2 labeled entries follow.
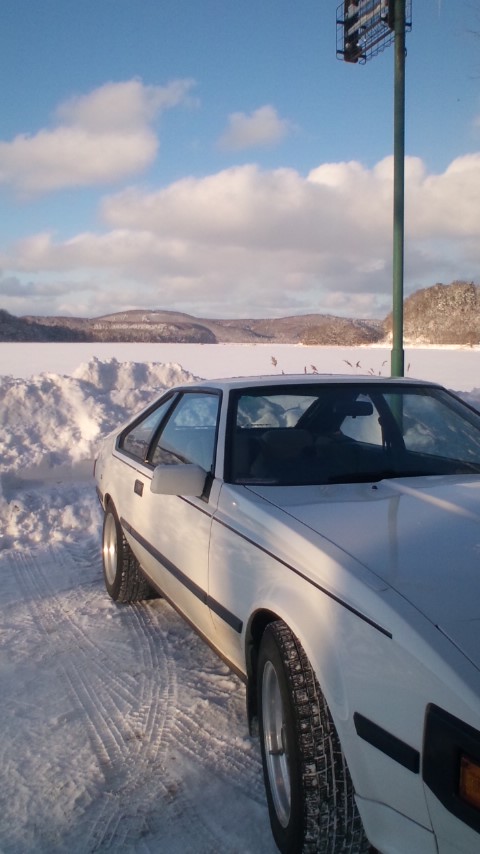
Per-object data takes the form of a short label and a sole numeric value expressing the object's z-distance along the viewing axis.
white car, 1.63
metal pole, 6.72
